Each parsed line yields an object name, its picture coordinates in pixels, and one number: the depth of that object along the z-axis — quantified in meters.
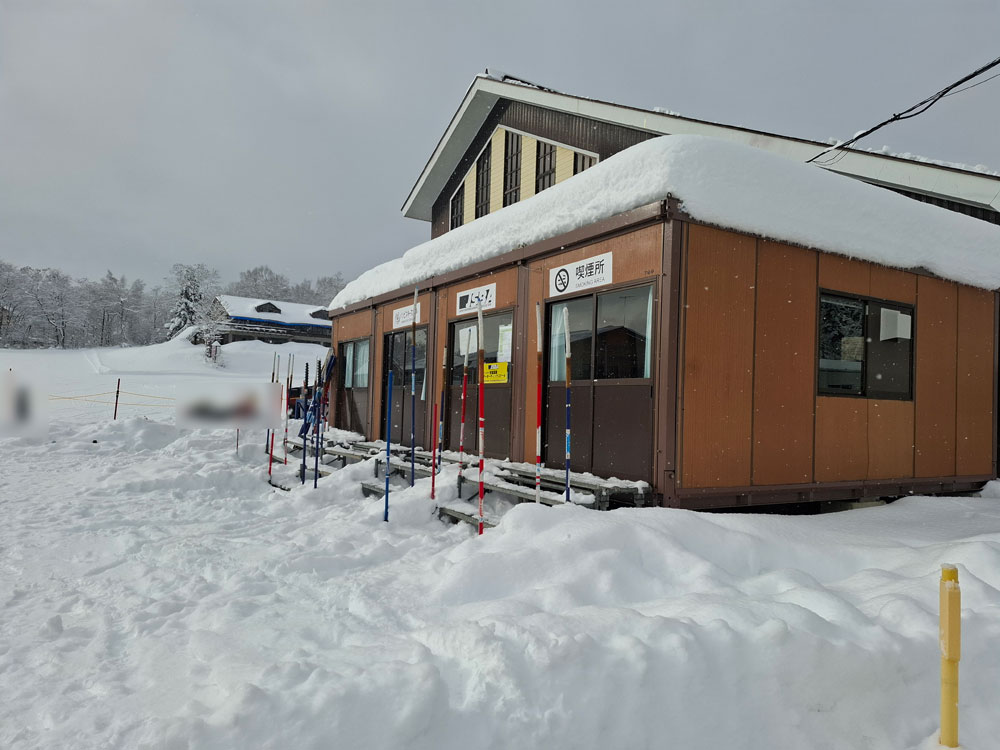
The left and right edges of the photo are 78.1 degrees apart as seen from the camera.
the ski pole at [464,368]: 8.99
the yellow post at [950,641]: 2.61
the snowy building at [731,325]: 6.20
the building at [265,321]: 48.31
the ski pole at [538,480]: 5.93
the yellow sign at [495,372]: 8.28
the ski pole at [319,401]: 8.73
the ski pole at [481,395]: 5.99
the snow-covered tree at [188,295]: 52.62
